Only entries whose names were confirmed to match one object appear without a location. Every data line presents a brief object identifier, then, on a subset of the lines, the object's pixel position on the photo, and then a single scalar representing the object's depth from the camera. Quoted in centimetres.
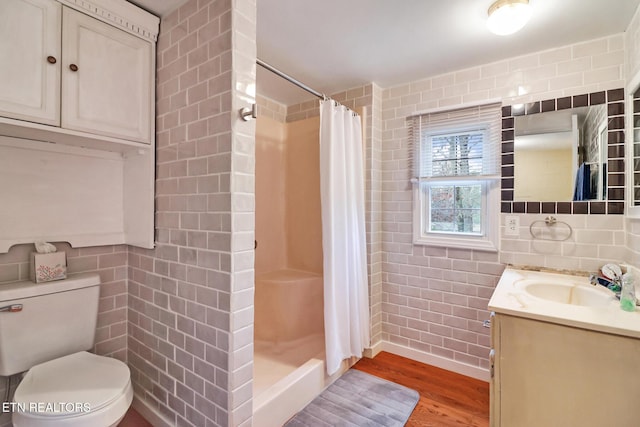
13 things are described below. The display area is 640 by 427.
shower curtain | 204
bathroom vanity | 108
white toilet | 116
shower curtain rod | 163
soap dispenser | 126
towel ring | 188
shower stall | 232
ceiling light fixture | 141
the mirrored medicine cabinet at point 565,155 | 174
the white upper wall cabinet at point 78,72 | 123
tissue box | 150
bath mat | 172
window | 215
